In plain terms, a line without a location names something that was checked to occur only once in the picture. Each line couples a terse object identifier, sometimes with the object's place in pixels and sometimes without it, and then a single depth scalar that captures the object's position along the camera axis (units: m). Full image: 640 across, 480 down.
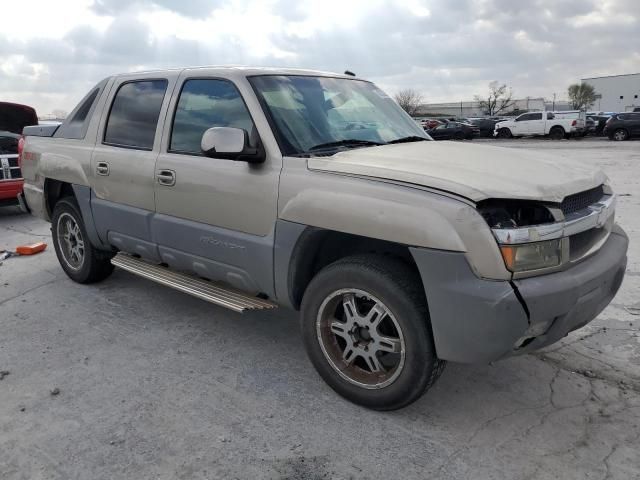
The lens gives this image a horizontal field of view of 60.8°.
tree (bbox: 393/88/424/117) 77.59
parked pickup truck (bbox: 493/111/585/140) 30.37
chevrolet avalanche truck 2.50
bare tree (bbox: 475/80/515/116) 78.19
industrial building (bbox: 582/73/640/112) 89.94
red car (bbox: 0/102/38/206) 8.30
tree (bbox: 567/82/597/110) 84.03
